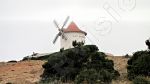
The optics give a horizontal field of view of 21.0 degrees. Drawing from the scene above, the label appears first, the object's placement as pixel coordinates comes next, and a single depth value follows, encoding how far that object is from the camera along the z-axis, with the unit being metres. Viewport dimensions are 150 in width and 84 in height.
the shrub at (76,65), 29.57
